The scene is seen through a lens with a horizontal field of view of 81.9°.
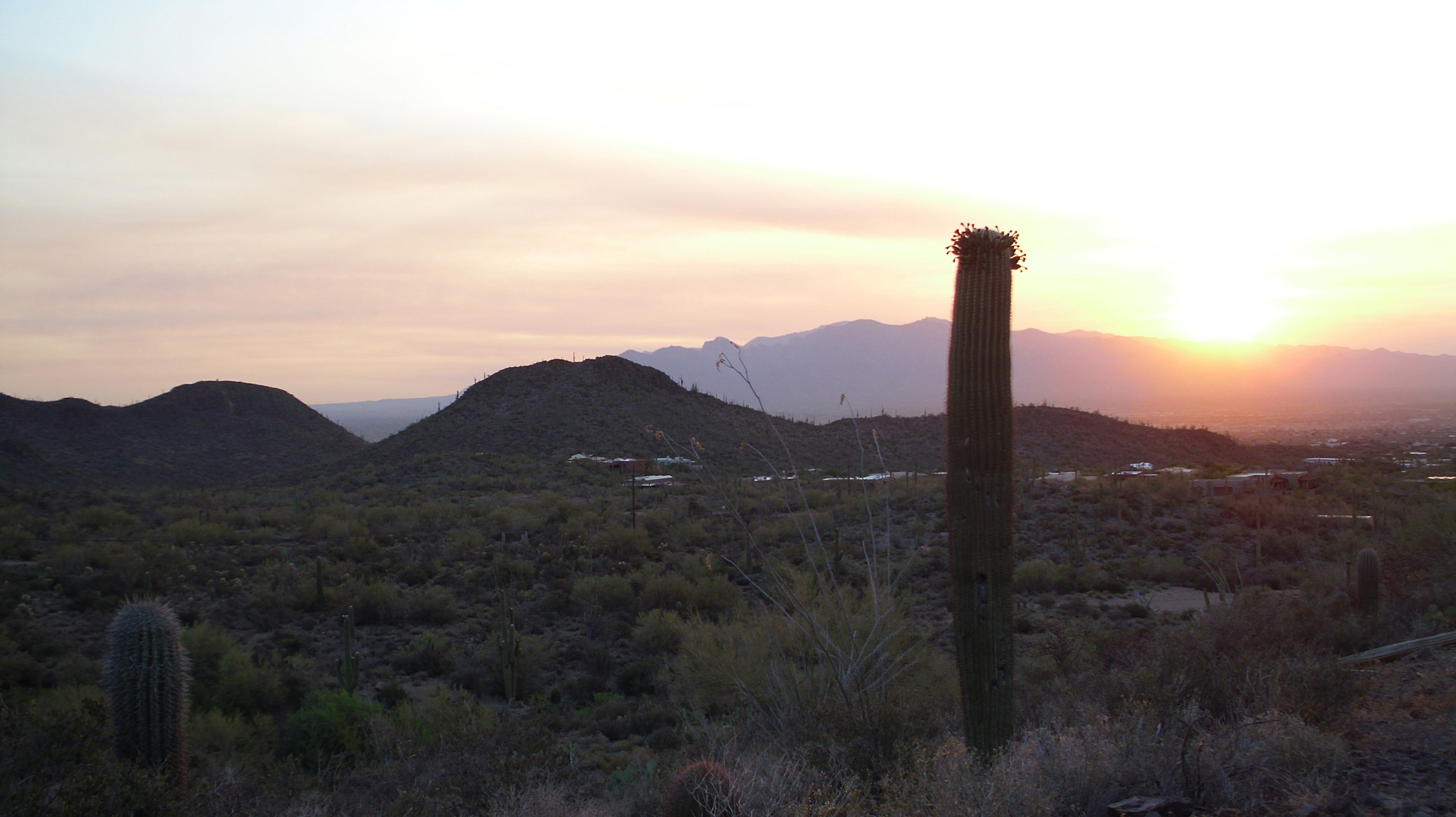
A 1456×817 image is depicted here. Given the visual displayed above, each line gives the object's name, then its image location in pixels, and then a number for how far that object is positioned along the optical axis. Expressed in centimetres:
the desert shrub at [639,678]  1467
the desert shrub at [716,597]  1828
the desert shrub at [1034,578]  2059
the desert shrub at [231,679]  1221
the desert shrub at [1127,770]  549
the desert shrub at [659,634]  1620
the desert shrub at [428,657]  1516
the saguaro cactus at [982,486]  708
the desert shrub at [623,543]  2352
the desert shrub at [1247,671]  761
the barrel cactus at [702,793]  593
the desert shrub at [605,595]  1881
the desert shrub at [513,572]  2077
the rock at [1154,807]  552
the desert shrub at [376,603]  1789
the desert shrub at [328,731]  1057
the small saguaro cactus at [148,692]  802
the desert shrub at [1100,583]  2045
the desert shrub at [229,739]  985
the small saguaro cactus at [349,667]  1288
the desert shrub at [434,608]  1791
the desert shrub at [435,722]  972
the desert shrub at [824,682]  752
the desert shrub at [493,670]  1443
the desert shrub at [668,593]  1877
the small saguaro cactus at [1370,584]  1287
